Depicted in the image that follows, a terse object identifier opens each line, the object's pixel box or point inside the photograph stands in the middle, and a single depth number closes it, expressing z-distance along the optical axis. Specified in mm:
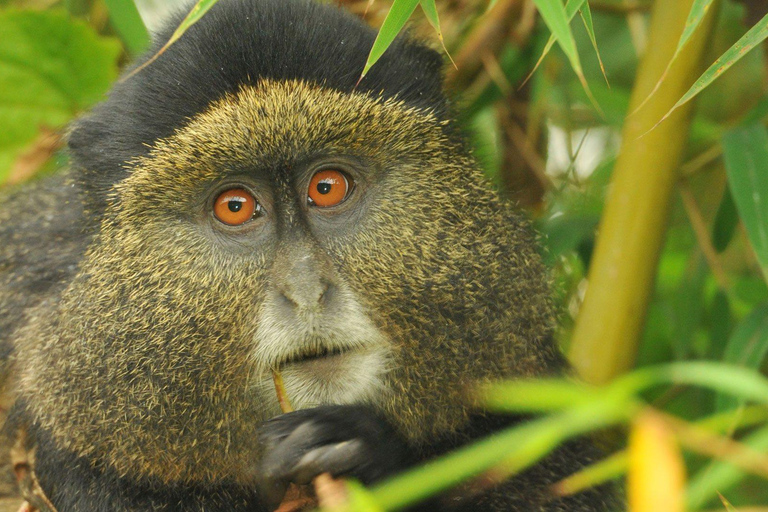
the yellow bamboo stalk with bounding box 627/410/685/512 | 2072
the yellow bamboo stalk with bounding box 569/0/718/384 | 5766
